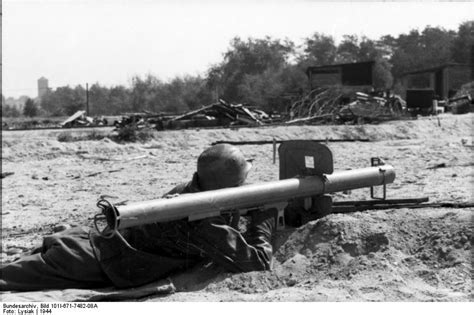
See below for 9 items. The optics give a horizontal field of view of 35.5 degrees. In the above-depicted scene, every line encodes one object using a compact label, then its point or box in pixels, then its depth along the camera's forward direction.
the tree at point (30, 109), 50.78
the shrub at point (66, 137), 20.27
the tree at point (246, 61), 57.03
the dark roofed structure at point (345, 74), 40.91
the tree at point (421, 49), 66.81
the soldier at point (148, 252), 5.33
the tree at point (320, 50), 66.24
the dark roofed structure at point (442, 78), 46.68
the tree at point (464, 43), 60.94
